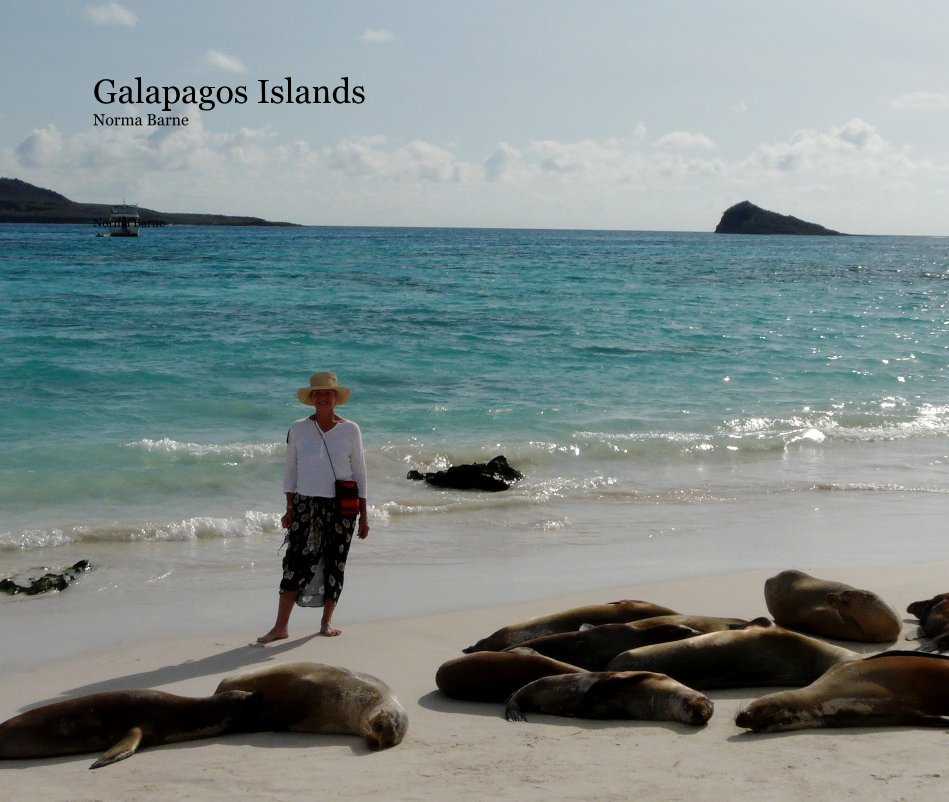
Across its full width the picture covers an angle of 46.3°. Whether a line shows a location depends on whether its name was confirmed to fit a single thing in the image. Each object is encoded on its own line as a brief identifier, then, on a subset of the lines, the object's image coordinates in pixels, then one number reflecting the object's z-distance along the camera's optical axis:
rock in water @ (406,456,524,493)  11.30
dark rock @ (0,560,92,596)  7.69
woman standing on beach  6.77
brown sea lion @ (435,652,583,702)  5.31
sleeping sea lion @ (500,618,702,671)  5.58
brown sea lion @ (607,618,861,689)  5.29
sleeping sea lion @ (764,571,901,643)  6.15
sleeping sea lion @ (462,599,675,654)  6.03
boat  89.62
